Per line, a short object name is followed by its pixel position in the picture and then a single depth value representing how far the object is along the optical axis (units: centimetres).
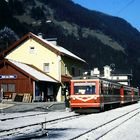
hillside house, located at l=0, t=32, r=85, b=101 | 4215
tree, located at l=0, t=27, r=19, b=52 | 6537
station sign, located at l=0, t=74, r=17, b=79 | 3662
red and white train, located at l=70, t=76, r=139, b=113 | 2320
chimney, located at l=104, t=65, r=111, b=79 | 9490
